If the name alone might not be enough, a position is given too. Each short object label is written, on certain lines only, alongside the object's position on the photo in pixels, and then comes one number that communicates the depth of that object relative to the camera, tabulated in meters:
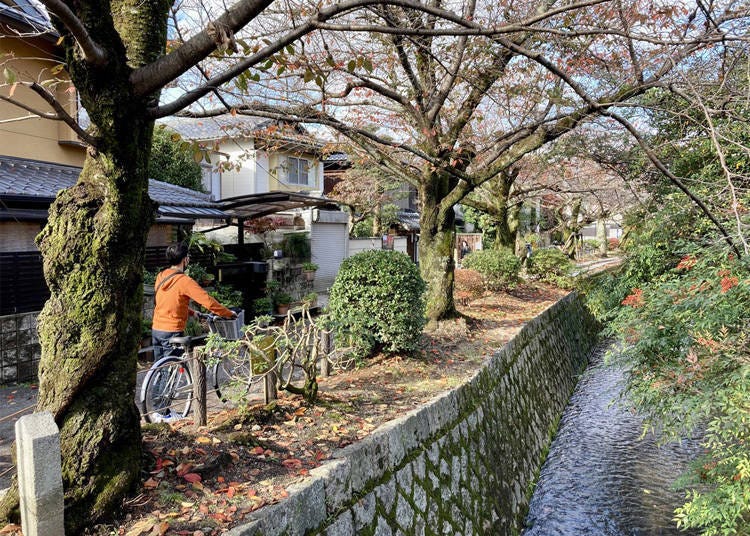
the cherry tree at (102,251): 3.03
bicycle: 5.14
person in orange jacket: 5.38
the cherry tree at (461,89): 7.11
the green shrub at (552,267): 19.27
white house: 20.19
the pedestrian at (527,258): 21.67
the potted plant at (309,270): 15.96
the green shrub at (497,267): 16.16
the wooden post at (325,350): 6.66
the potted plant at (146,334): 9.00
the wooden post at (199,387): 4.49
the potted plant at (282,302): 13.30
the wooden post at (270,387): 5.11
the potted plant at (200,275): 10.88
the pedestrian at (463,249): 30.65
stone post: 2.51
